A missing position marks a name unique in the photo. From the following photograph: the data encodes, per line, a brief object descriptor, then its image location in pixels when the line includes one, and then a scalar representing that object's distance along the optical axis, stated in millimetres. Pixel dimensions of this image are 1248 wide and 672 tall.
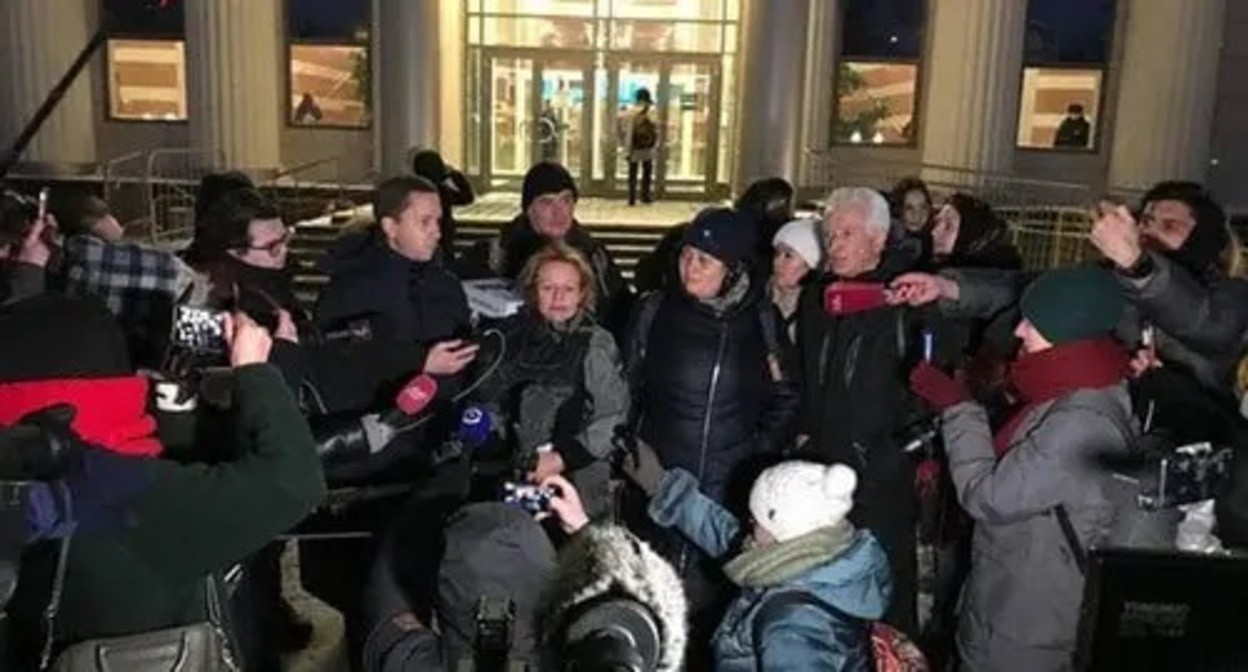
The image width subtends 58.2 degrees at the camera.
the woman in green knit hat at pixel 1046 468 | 3420
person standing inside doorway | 20625
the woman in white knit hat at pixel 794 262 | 5094
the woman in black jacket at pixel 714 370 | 4637
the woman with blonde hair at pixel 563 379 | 4336
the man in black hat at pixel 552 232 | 6297
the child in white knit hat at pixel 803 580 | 2736
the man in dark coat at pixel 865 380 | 4508
